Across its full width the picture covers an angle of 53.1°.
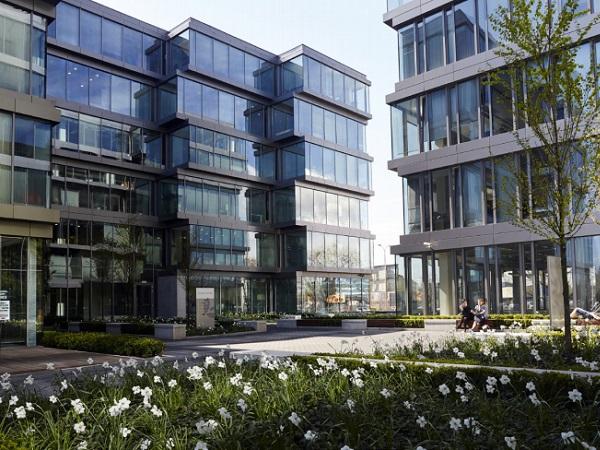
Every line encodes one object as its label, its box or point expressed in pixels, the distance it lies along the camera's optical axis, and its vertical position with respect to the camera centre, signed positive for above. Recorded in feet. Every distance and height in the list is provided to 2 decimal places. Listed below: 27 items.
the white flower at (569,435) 16.42 -4.42
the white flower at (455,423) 18.01 -4.43
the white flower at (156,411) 20.82 -4.51
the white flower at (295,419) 19.24 -4.51
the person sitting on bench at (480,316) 82.12 -5.59
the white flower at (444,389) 24.22 -4.60
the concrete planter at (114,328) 103.24 -7.93
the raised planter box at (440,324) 95.48 -7.85
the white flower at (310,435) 17.78 -4.69
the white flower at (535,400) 22.66 -4.78
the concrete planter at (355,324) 110.01 -8.59
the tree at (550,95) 42.88 +12.87
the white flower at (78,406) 21.37 -4.49
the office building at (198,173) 136.98 +28.31
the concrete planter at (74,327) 113.51 -8.38
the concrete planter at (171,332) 88.53 -7.55
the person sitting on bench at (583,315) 79.35 -5.61
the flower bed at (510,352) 37.47 -5.42
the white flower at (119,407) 19.40 -4.06
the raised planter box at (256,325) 105.70 -8.01
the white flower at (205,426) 18.54 -4.61
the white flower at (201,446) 15.93 -4.39
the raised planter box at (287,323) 121.70 -9.02
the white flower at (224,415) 20.81 -4.82
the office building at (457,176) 96.22 +17.65
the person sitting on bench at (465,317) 84.64 -5.95
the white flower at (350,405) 22.45 -4.82
